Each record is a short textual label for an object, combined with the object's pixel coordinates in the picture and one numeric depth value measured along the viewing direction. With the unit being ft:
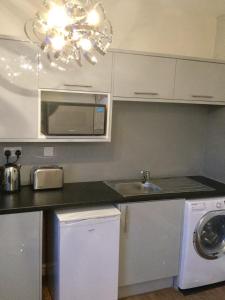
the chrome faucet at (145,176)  9.25
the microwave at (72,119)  7.34
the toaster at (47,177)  7.88
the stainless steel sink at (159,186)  8.58
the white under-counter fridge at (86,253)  6.72
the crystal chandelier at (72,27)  4.28
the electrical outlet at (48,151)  8.59
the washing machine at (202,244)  8.23
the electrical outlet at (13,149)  8.09
